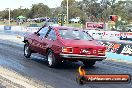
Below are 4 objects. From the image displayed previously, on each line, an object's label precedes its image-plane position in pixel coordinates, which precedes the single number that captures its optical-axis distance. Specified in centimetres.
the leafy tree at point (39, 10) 10596
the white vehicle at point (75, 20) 8880
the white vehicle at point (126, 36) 3462
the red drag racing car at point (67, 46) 1116
